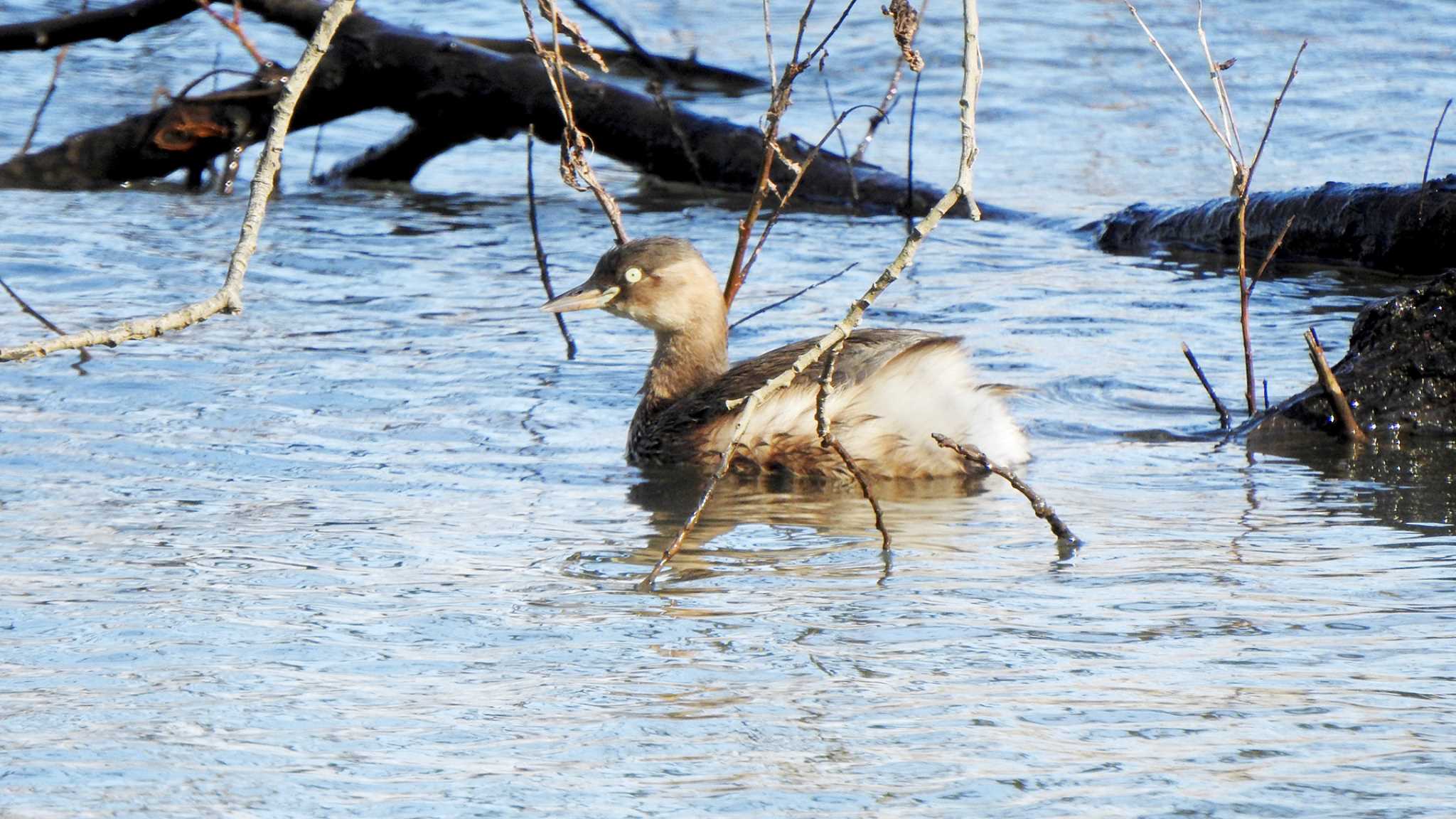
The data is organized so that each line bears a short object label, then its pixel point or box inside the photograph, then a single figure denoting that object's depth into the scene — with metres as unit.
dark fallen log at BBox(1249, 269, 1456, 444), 13.52
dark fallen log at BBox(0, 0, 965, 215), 23.33
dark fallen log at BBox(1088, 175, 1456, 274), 19.37
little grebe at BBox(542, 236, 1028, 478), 13.14
